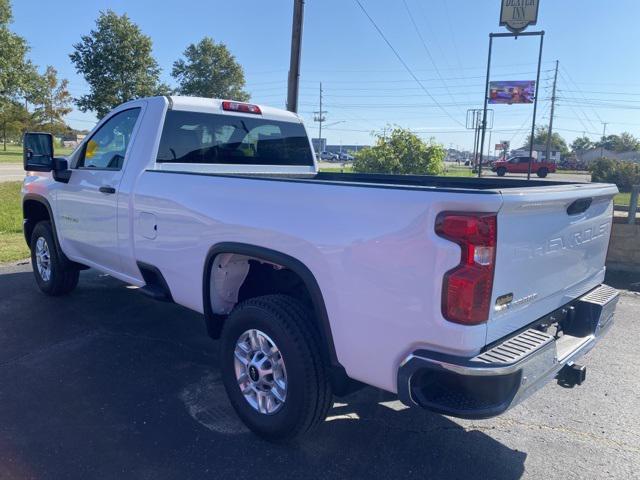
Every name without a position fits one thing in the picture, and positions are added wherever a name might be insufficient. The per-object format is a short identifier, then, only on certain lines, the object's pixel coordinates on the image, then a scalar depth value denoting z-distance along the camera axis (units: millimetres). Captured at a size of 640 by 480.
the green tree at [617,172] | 25125
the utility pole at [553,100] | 61156
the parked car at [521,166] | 43375
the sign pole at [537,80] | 17920
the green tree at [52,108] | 48562
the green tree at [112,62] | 28625
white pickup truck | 2188
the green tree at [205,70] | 40469
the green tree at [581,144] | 120619
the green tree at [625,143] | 85138
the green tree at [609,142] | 95125
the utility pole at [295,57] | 10648
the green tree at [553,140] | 94700
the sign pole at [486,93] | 16734
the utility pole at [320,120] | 80288
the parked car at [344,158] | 78412
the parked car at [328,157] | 80200
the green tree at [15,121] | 42844
